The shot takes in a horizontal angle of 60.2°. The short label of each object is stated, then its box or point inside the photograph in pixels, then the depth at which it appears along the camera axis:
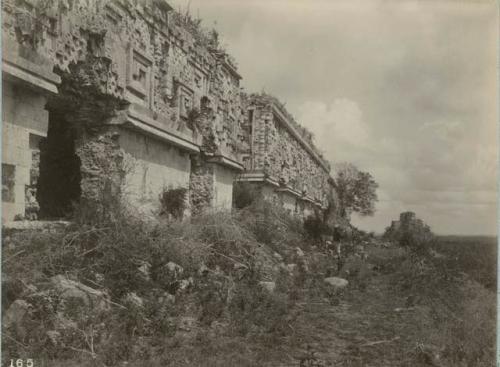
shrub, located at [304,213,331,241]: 17.05
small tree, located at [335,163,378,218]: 48.62
